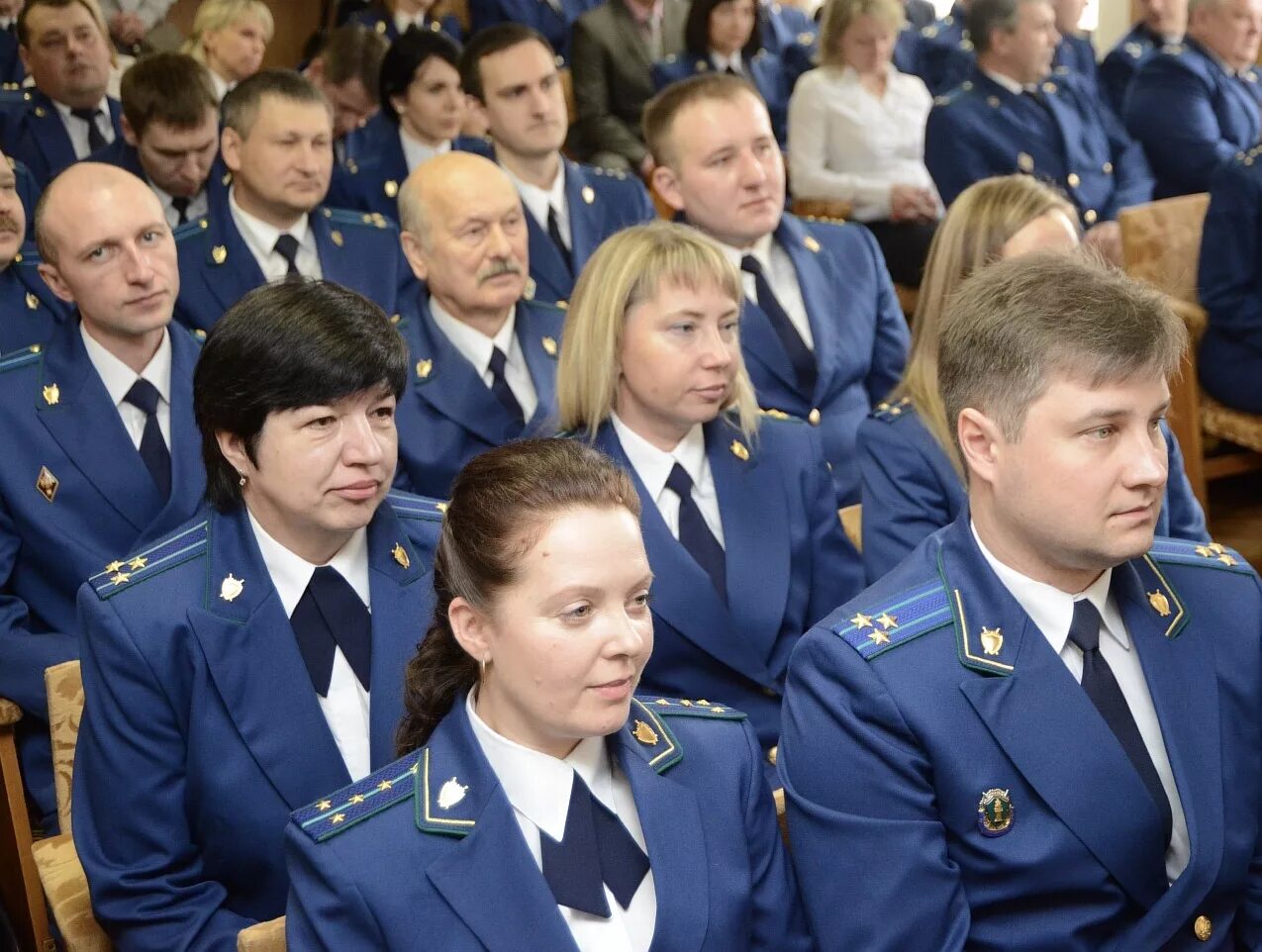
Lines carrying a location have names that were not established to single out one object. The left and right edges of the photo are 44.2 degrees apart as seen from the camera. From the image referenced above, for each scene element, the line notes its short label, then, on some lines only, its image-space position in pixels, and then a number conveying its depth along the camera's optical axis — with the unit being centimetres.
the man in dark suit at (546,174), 395
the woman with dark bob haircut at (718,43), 588
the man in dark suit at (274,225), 368
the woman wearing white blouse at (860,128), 517
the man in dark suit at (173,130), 398
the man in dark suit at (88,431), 257
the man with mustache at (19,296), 333
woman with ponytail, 147
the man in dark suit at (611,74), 581
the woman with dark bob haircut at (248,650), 188
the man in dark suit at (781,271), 318
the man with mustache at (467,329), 296
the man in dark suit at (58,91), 461
